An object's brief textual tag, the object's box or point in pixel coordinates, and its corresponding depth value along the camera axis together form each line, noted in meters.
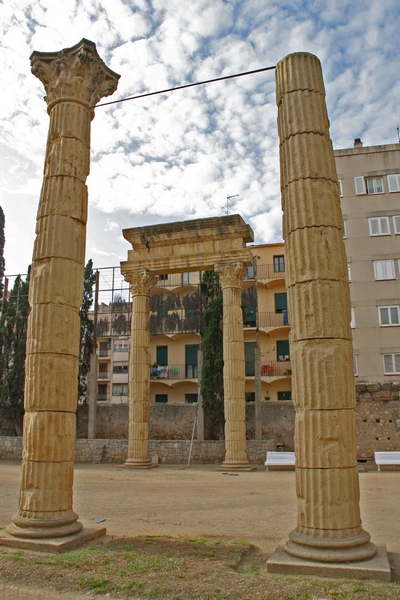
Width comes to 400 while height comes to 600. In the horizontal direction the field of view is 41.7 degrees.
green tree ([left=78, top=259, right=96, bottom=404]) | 28.32
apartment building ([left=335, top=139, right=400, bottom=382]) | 25.81
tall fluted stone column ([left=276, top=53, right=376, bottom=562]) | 5.79
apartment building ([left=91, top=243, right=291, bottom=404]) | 30.09
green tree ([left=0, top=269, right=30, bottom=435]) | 26.94
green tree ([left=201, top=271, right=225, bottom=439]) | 25.19
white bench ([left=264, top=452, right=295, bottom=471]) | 17.28
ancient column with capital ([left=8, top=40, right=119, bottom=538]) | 7.07
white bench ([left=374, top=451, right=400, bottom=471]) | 17.53
